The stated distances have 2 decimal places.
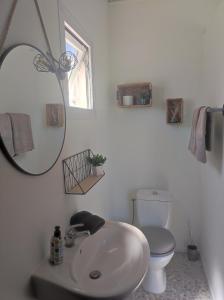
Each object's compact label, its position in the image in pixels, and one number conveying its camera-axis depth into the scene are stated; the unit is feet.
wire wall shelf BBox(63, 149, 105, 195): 4.53
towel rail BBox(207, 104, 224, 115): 4.69
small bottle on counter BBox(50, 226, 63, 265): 3.55
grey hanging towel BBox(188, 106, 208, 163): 5.51
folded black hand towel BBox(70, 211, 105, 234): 4.41
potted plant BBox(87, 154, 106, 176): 5.82
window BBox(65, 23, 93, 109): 5.31
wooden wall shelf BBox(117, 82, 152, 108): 7.61
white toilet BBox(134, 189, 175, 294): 6.17
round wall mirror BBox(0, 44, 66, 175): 2.80
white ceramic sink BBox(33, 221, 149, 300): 3.08
